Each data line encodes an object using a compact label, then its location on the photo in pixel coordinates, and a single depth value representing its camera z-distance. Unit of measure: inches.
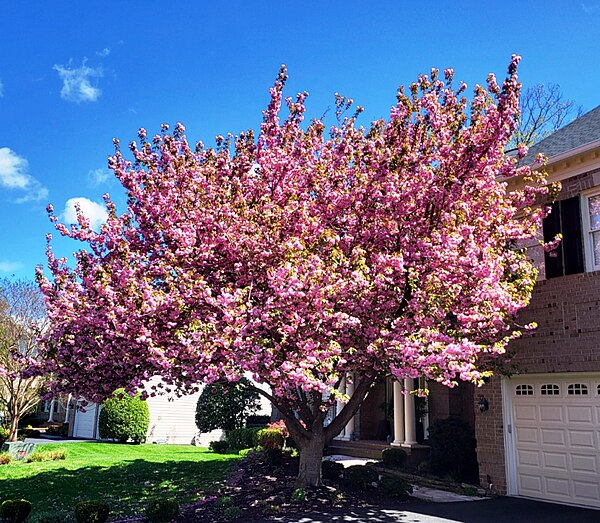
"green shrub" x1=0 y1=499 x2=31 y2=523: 329.6
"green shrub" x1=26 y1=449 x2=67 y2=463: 627.2
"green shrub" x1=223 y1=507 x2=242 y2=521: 351.3
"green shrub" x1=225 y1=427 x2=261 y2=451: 744.3
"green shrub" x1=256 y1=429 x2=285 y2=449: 627.2
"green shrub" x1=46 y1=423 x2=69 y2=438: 1087.6
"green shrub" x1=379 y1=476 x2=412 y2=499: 429.1
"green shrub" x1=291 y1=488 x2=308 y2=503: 392.8
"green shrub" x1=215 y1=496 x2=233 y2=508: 383.3
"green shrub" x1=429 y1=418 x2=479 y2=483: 514.0
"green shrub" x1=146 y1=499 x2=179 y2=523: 339.6
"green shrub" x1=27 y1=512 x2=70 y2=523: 325.1
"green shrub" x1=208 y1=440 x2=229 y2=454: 772.6
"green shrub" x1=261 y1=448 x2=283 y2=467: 556.1
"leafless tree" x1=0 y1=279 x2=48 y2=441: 763.4
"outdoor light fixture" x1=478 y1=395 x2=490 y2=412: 476.3
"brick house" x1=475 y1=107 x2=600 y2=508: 416.2
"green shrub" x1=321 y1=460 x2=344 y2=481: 484.7
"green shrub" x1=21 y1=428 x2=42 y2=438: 1052.5
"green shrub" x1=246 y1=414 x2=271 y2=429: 918.4
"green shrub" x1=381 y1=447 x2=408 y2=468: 560.1
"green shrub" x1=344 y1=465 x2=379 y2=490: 456.1
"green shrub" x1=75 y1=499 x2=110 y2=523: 322.3
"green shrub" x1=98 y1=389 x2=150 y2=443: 877.8
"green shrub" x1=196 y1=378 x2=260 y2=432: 853.2
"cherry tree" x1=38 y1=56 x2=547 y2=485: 327.3
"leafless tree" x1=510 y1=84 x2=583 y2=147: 1067.3
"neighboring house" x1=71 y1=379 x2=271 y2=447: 940.0
